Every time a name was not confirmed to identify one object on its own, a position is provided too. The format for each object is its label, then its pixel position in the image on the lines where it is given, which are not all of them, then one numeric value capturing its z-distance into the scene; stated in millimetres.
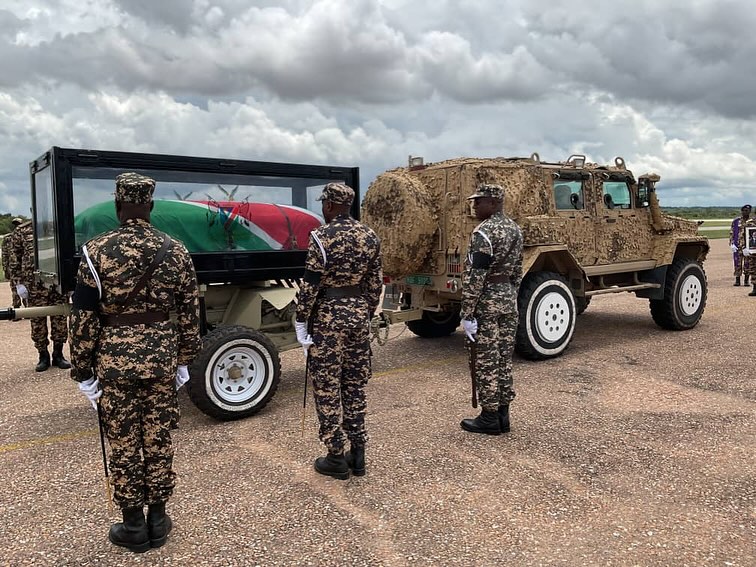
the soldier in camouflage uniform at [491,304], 4801
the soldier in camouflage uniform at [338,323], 3973
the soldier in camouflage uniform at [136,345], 3086
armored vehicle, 6918
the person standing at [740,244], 13016
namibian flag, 4953
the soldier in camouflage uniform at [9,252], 7477
